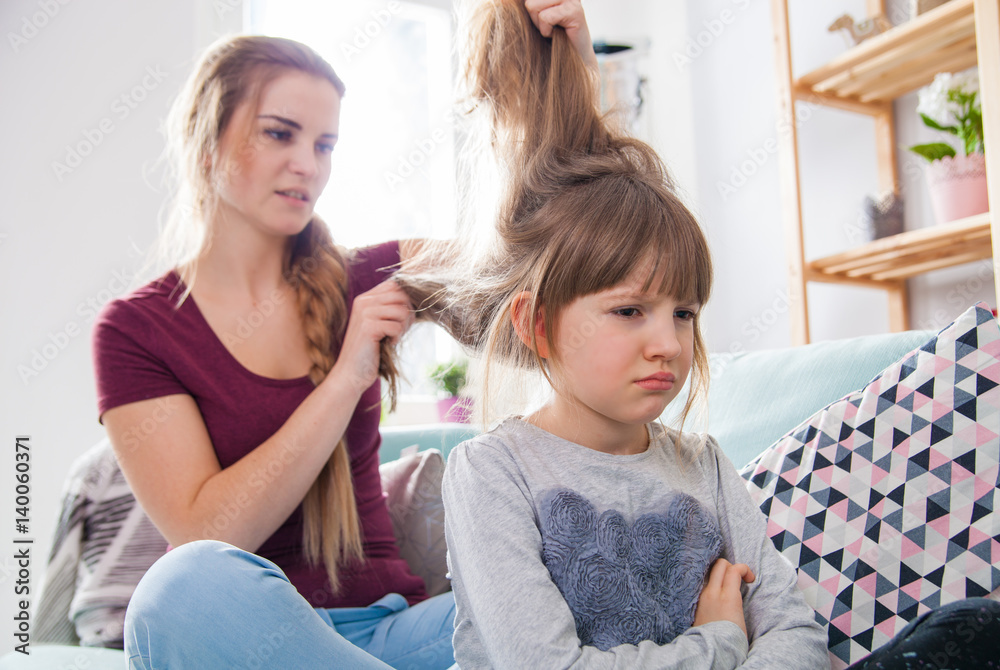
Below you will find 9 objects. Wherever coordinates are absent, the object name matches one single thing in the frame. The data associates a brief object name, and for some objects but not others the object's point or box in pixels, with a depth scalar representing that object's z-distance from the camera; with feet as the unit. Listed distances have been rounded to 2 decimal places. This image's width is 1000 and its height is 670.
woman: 3.22
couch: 2.42
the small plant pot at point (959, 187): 5.50
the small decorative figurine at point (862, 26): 6.36
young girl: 2.06
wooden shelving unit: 5.06
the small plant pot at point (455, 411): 3.34
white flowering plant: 5.44
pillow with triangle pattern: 2.36
